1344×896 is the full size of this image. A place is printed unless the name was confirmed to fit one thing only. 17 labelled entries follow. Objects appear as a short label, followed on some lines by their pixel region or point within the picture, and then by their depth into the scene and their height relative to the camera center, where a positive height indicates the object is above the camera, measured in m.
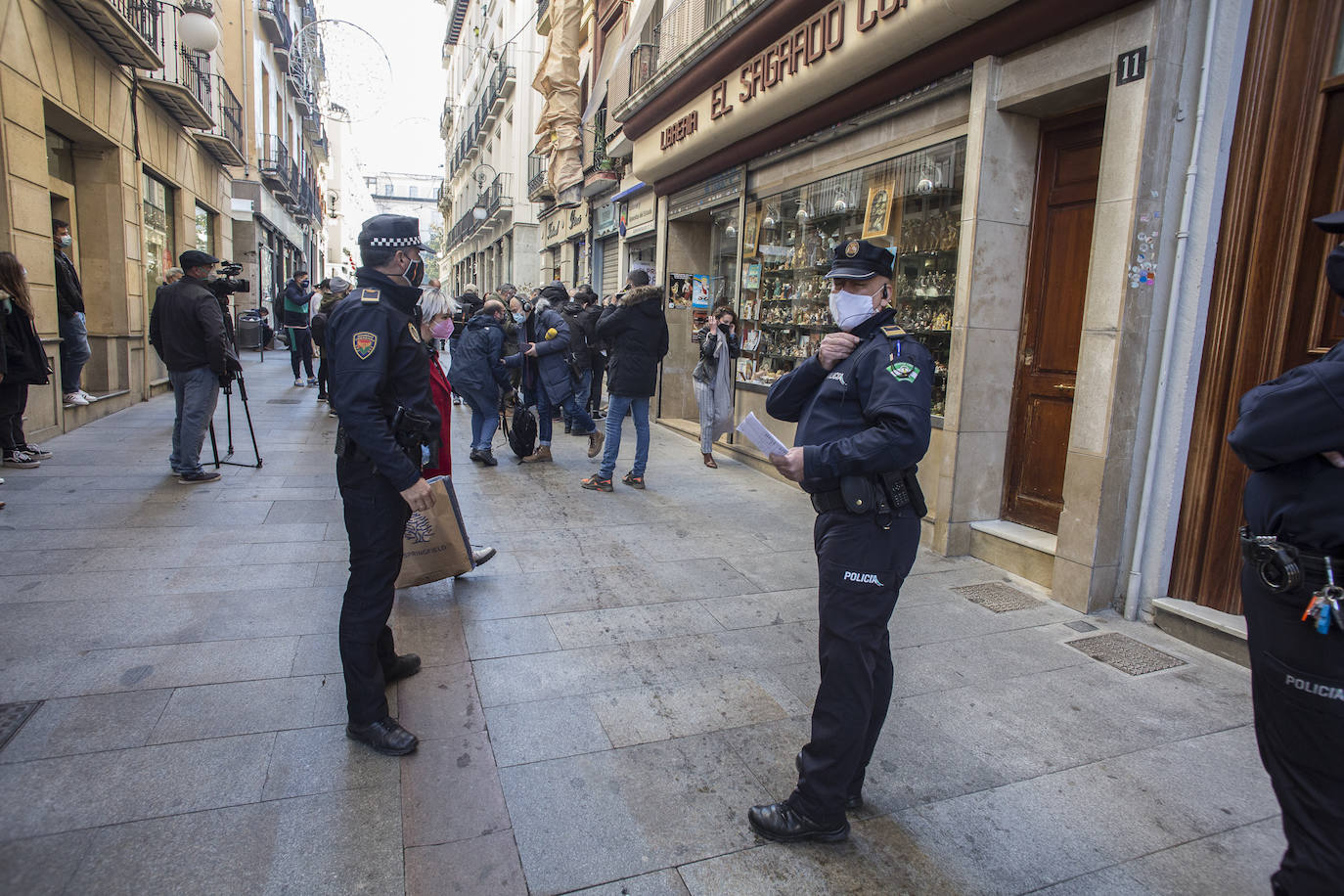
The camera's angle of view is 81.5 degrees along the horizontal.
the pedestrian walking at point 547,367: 8.20 -0.39
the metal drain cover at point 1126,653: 3.91 -1.50
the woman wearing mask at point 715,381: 8.38 -0.47
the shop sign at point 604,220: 15.13 +2.24
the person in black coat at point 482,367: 7.96 -0.41
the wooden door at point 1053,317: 5.14 +0.26
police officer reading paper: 2.38 -0.57
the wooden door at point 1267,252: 3.77 +0.57
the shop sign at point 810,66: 5.52 +2.36
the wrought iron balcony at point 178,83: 11.41 +3.50
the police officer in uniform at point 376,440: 2.80 -0.43
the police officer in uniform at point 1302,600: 1.78 -0.54
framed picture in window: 6.78 +1.18
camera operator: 6.52 -0.30
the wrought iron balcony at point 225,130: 14.72 +3.87
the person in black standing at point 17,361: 6.13 -0.46
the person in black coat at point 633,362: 7.25 -0.26
